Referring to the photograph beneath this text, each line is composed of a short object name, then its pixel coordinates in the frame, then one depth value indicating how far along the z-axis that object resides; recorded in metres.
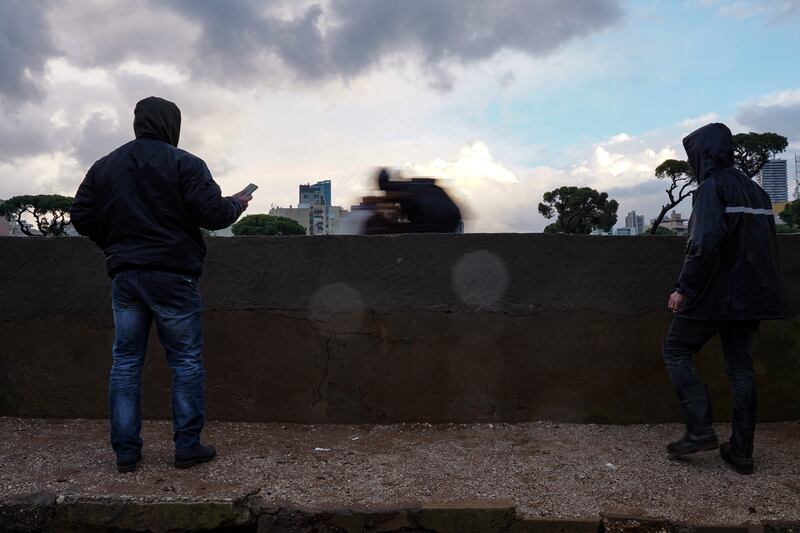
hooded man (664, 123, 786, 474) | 3.08
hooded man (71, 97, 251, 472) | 3.12
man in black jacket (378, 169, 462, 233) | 4.96
